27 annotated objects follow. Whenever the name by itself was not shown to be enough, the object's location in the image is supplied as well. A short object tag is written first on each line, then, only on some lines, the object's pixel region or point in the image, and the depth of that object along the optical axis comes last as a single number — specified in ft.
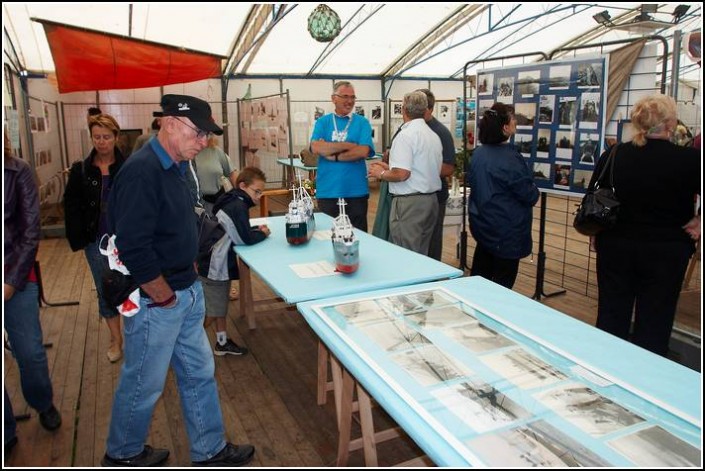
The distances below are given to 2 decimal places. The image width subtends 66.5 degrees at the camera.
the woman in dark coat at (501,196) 9.82
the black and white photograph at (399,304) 5.98
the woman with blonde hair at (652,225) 7.38
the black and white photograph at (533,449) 3.31
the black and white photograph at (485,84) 13.04
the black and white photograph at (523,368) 4.31
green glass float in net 19.22
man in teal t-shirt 12.12
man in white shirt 11.18
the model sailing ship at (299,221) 9.23
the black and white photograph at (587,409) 3.71
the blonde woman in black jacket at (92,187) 9.15
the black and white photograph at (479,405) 3.75
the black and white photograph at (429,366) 4.38
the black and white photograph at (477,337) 5.00
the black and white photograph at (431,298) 6.19
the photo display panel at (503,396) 3.43
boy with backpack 9.28
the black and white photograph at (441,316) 5.57
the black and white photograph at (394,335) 5.04
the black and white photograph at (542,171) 11.97
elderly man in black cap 5.54
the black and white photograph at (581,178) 11.14
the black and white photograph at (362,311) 5.74
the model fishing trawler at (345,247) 7.35
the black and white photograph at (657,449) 3.31
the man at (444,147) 12.12
